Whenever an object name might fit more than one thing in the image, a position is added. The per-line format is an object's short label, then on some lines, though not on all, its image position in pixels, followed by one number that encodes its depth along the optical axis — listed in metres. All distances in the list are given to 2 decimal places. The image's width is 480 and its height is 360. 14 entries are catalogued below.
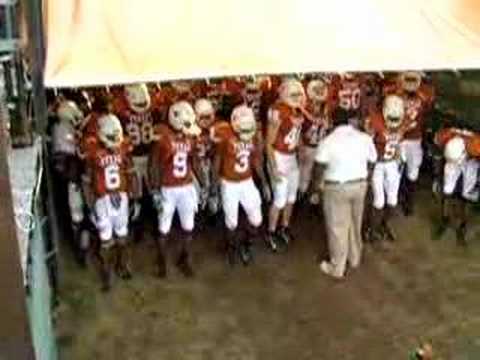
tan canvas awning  6.06
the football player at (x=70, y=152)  8.04
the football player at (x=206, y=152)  8.09
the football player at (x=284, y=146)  8.17
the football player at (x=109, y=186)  7.60
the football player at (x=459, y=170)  8.52
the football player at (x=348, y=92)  8.69
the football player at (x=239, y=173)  7.88
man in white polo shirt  7.72
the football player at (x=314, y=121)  8.47
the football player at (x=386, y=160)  8.20
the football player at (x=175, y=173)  7.78
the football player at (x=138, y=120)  8.16
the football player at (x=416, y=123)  8.53
